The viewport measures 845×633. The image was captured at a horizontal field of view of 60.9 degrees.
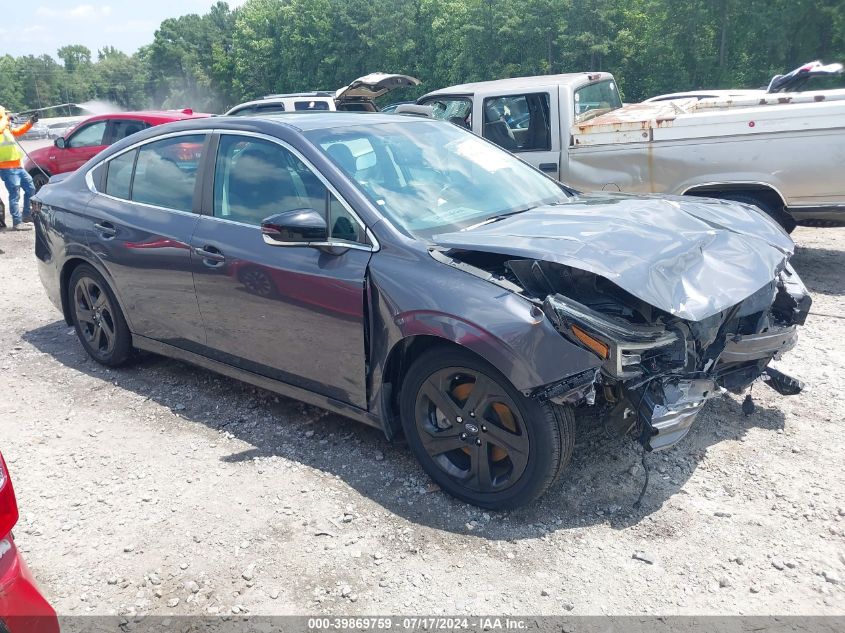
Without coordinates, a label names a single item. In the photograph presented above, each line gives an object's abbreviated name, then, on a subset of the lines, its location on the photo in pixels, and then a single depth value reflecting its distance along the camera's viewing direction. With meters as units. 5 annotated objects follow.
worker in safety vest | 10.87
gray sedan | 3.10
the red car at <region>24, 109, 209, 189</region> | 11.59
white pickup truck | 6.22
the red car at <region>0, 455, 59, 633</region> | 2.02
